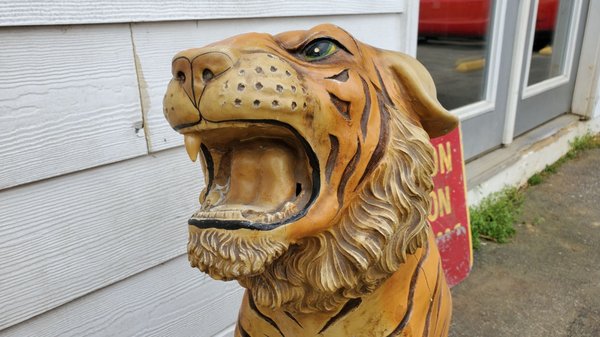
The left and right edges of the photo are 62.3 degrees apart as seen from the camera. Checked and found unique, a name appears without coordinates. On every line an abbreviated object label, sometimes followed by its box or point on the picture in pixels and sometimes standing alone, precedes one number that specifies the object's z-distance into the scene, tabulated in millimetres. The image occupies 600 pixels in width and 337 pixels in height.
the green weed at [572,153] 3766
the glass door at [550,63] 3877
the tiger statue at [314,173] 696
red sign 2129
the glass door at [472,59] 3090
